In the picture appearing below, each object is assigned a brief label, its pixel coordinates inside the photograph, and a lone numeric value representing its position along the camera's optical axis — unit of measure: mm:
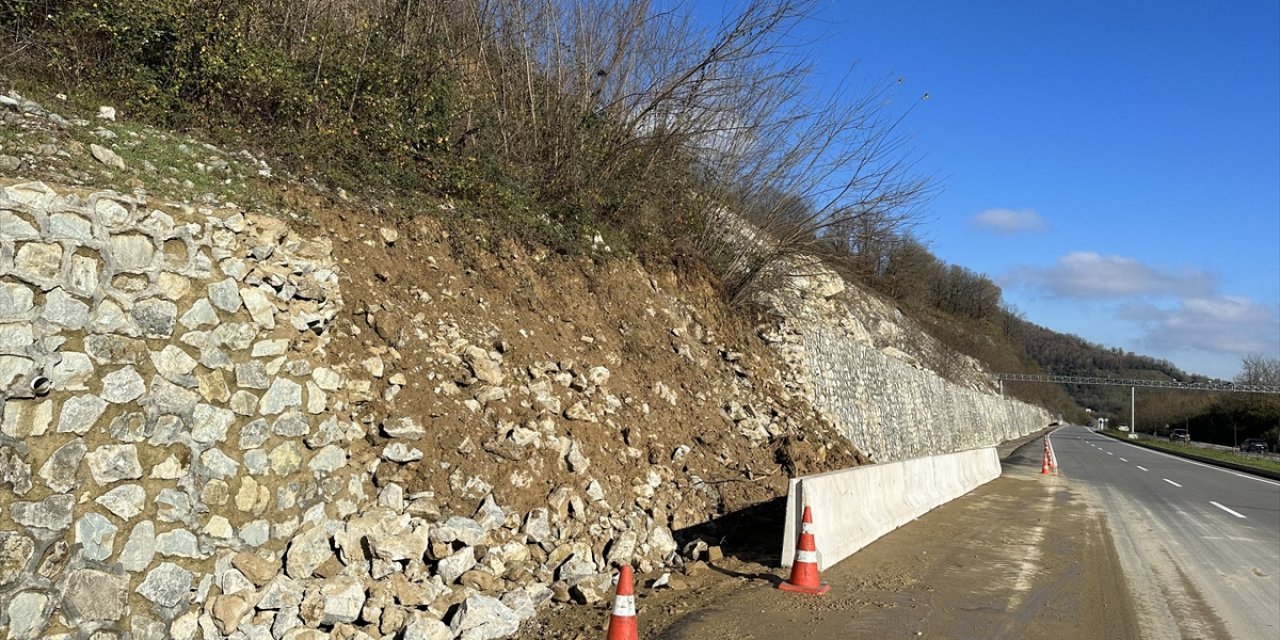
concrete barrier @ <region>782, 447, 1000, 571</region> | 7762
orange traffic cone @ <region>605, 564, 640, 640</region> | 4953
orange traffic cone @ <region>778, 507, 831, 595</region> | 7020
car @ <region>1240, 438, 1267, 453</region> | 64175
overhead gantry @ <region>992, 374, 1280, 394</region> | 81612
